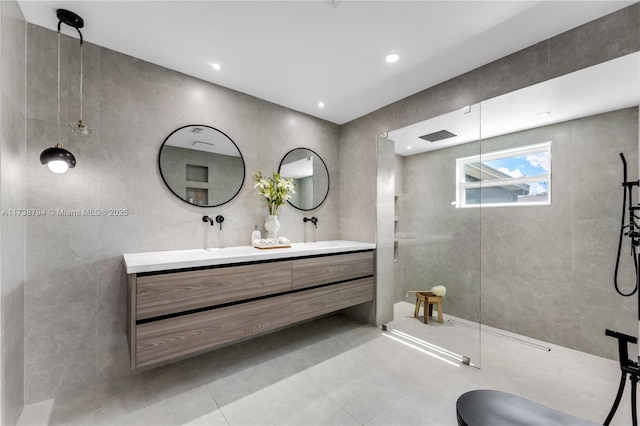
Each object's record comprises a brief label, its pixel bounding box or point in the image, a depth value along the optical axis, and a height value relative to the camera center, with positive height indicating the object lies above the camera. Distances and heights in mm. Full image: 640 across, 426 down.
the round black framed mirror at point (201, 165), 2285 +444
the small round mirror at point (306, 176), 3102 +464
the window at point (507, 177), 2410 +382
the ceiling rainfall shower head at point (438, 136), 2518 +779
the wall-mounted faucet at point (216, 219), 2439 -63
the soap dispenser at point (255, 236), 2680 -243
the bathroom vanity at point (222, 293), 1634 -623
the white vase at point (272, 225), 2750 -132
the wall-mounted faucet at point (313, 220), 3224 -90
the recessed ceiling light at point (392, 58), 2127 +1300
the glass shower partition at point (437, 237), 2357 -235
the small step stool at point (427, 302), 2582 -911
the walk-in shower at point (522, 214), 2227 +0
